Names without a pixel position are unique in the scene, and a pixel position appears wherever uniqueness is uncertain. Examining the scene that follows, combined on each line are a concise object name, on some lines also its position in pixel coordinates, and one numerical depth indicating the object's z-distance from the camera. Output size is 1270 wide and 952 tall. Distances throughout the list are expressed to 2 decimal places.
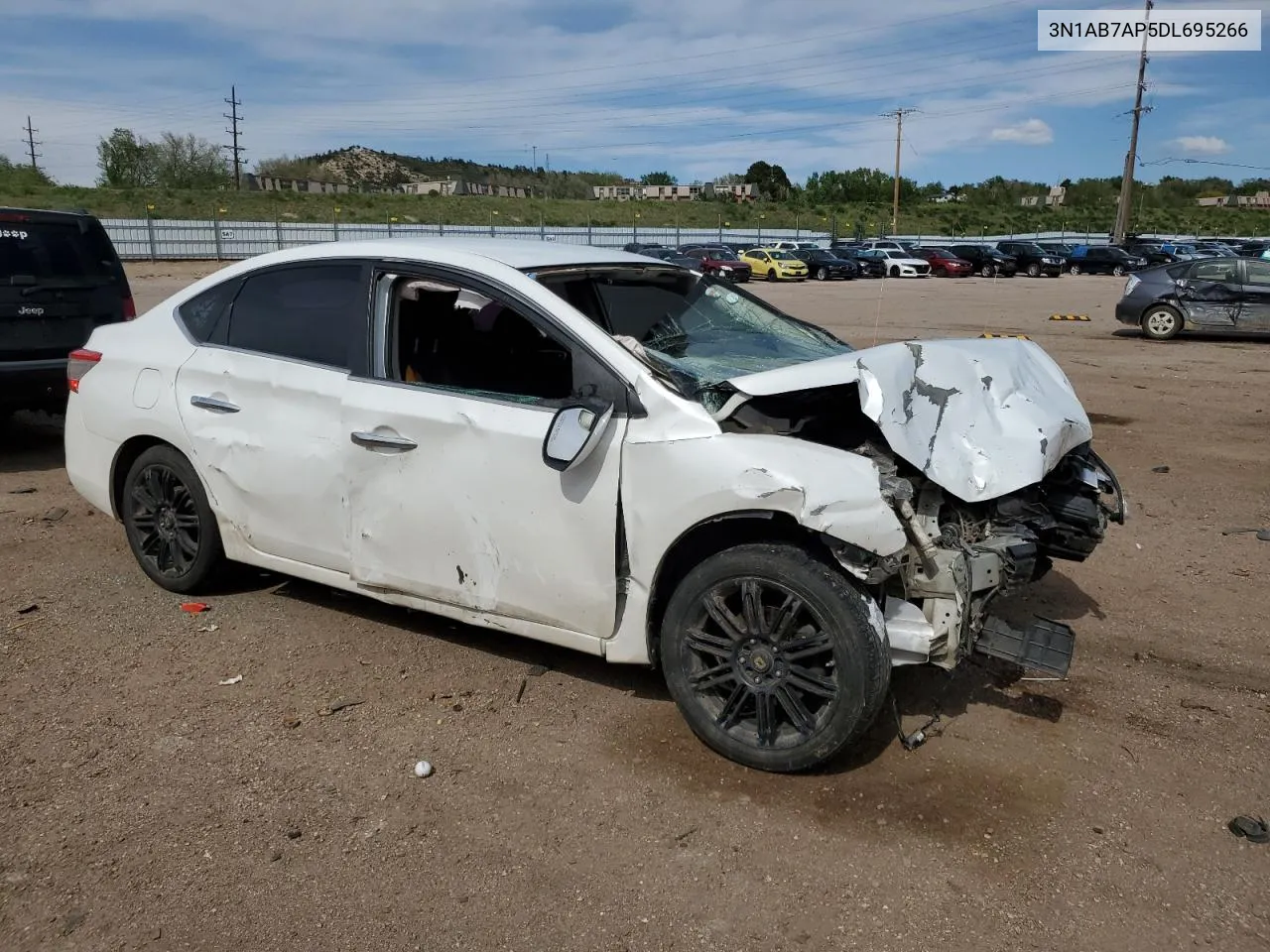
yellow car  41.94
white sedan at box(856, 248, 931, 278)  45.69
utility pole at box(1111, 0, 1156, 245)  59.38
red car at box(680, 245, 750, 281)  40.31
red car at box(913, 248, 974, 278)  46.00
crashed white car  3.38
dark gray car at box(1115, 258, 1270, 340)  16.73
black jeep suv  7.60
